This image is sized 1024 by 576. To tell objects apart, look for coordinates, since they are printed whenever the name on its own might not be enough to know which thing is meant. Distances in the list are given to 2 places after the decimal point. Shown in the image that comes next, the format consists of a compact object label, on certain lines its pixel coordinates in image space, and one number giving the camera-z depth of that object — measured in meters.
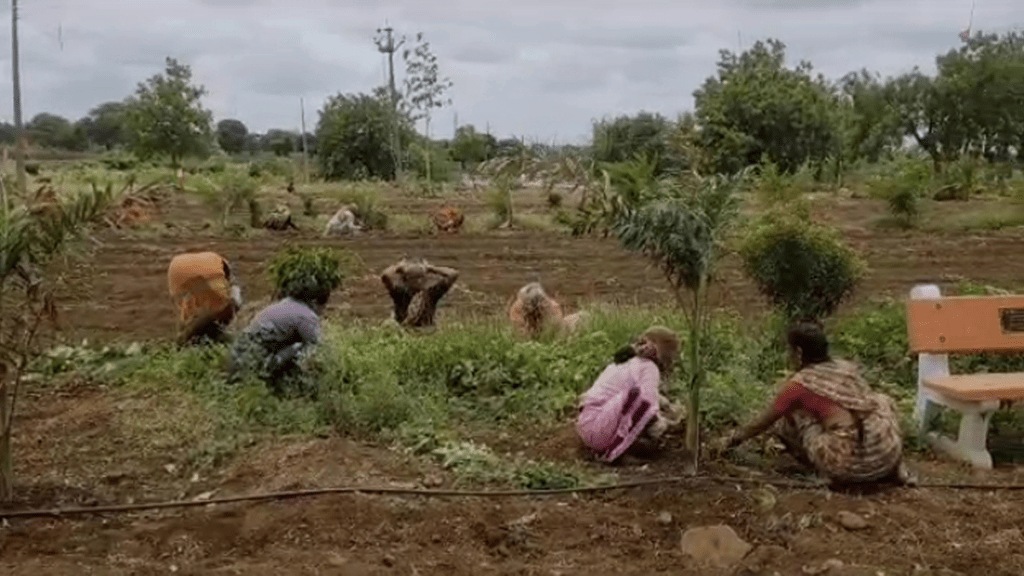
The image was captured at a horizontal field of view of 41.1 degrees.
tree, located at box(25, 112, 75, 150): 55.12
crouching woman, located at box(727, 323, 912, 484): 6.10
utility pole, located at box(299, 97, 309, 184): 43.62
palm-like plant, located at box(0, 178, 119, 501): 5.78
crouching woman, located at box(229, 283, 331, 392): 7.63
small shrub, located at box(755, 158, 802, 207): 9.82
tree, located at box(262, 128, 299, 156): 65.52
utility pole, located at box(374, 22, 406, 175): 42.31
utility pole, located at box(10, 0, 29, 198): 21.47
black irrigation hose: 5.88
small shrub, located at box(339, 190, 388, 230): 25.66
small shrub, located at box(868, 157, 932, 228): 26.47
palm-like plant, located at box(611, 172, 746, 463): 6.27
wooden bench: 7.10
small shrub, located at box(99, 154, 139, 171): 41.96
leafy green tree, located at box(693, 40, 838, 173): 40.12
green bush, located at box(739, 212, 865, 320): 8.95
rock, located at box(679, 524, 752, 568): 5.40
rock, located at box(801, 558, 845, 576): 5.16
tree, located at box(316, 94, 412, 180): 44.88
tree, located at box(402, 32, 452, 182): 43.59
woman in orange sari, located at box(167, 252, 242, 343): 9.08
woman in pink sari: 6.57
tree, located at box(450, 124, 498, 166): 43.12
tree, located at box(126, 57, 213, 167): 44.72
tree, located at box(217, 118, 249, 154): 67.38
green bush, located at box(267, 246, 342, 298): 7.85
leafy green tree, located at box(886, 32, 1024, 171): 49.72
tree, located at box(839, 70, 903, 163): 50.25
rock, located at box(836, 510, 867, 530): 5.66
